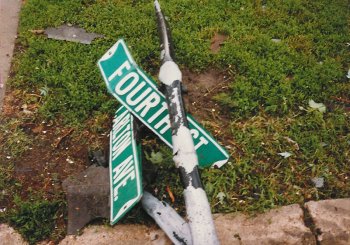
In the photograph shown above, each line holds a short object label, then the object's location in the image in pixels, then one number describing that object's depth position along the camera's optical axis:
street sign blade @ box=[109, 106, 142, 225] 2.47
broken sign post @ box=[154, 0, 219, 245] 2.17
